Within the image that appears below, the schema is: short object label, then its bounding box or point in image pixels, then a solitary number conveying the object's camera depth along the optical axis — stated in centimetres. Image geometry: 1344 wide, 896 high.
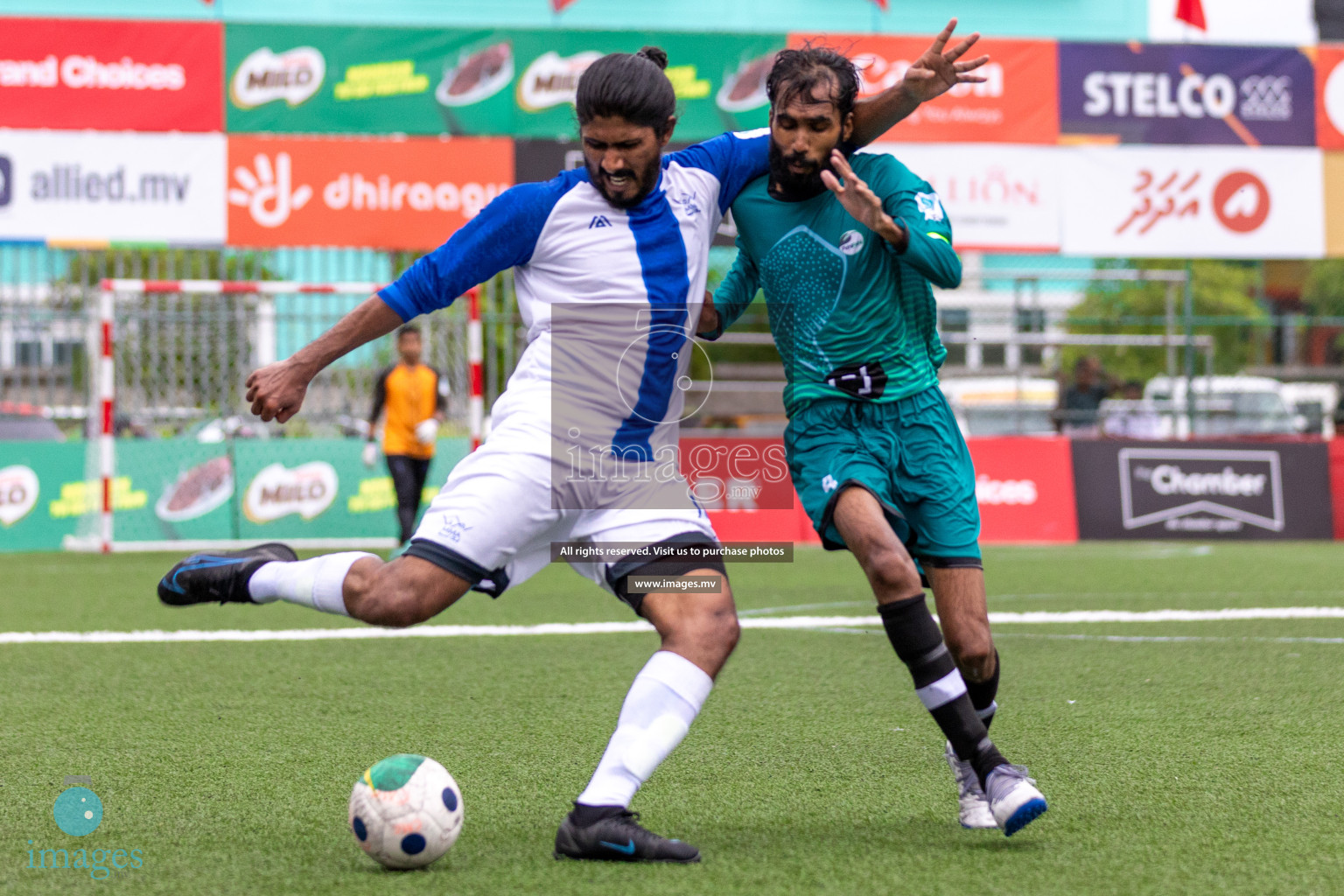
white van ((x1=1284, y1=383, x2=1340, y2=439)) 1917
